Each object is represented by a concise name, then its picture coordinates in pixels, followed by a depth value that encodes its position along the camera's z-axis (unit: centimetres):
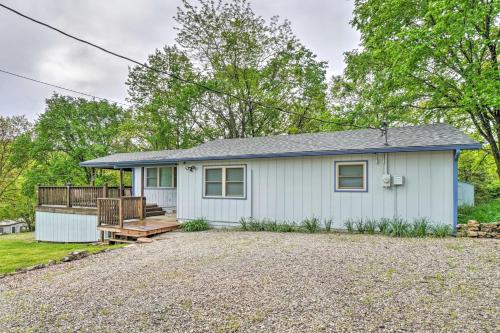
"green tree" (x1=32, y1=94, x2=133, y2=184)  2076
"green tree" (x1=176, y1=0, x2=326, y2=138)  2106
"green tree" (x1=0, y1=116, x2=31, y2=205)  2102
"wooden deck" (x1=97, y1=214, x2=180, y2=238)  906
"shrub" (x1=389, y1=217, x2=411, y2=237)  754
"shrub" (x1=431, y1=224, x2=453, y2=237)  727
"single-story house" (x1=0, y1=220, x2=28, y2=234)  3891
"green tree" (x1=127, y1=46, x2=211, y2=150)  2159
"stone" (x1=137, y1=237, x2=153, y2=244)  854
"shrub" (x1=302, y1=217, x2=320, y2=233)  866
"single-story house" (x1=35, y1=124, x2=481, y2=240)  757
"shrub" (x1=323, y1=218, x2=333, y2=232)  856
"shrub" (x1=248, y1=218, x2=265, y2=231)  938
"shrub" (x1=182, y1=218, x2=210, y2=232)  984
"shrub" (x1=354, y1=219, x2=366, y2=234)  812
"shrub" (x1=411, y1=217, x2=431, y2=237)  739
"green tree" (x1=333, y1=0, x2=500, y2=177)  986
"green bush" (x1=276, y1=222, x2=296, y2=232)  897
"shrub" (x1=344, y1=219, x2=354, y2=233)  828
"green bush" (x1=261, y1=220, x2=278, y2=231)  914
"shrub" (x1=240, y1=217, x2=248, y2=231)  953
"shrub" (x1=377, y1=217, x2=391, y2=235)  784
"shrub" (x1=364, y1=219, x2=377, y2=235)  800
